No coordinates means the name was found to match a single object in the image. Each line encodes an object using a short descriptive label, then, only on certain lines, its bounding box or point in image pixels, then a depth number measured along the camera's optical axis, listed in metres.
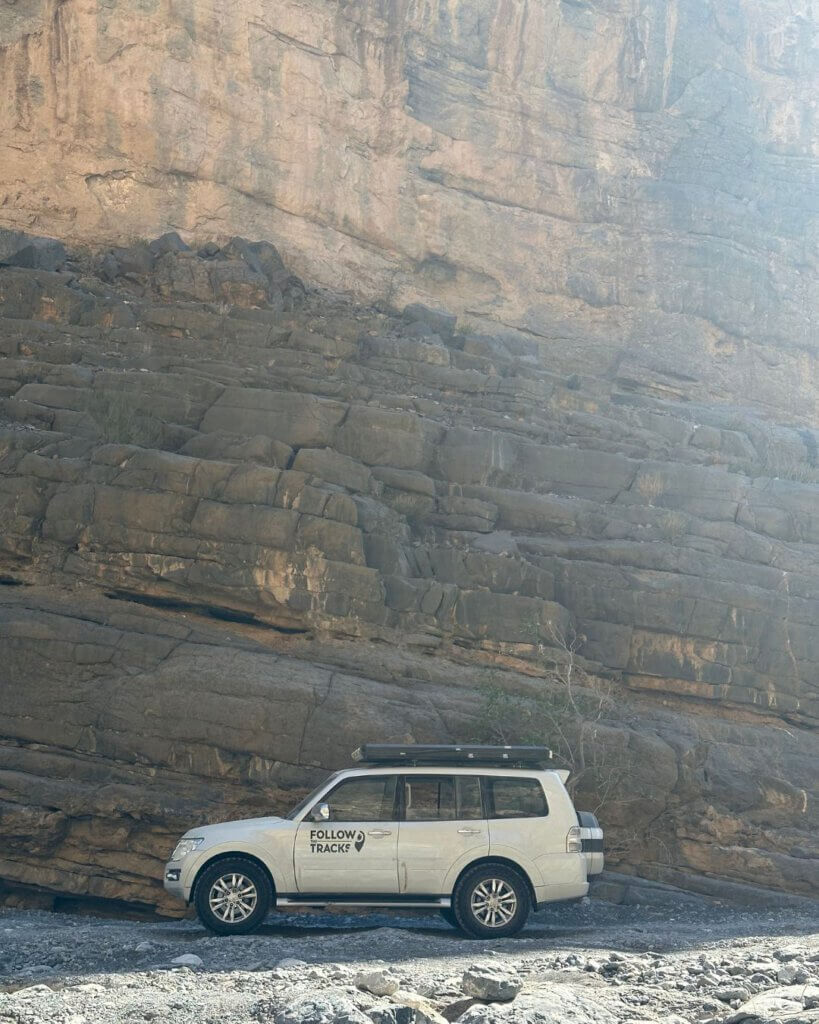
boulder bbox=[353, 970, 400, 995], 8.48
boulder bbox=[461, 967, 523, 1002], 8.30
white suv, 11.63
